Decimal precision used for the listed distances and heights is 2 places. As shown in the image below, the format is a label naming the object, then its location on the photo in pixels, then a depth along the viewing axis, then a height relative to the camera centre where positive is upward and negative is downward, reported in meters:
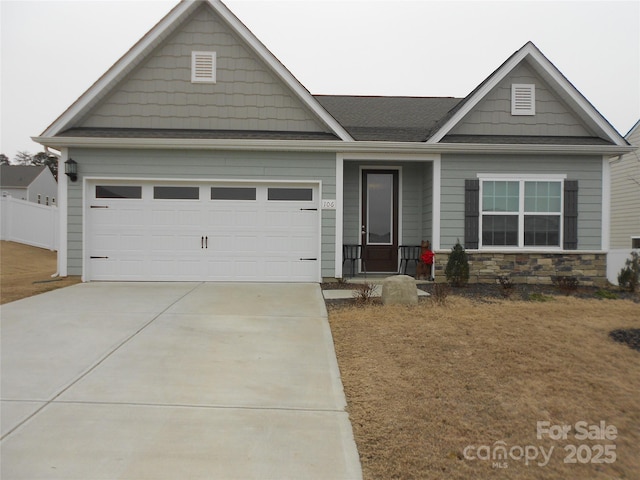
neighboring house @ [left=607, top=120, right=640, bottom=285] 15.74 +1.62
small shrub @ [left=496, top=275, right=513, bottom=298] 7.81 -0.98
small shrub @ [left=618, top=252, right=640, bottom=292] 8.50 -0.75
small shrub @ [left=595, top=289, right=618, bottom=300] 7.83 -1.11
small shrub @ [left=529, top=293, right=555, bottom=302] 7.42 -1.11
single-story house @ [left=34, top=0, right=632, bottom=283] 9.02 +1.58
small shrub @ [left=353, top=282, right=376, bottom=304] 6.98 -1.07
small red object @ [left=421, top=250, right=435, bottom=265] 9.34 -0.46
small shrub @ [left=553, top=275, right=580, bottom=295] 8.21 -0.95
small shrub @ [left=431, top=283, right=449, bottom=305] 6.99 -1.05
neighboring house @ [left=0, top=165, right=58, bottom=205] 37.59 +4.92
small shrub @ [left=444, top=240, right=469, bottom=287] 8.88 -0.68
